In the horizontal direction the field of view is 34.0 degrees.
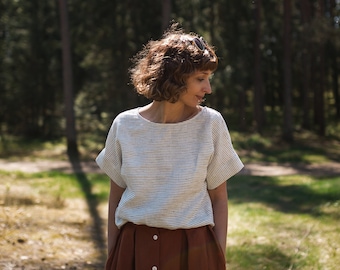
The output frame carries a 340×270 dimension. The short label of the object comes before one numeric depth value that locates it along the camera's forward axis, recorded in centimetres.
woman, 216
